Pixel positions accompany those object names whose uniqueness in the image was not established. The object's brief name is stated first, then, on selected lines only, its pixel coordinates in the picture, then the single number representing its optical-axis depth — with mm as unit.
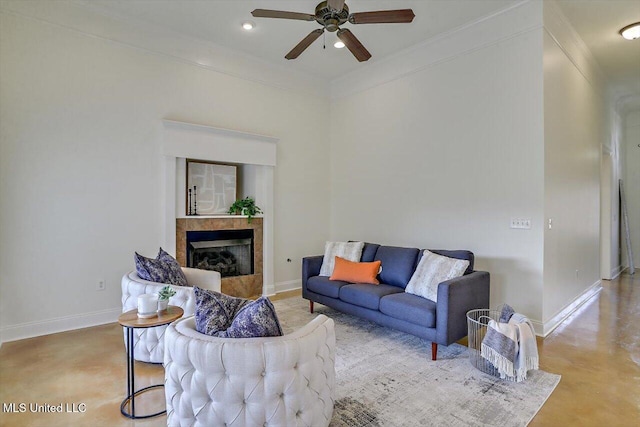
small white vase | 2199
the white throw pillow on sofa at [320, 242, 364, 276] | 4195
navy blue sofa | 2857
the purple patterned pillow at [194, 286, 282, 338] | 1620
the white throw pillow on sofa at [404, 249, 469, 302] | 3176
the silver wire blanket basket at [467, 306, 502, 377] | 2660
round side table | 2098
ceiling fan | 2777
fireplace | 4461
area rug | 2102
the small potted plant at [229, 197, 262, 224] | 4934
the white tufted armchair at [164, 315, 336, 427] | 1516
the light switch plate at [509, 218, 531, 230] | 3510
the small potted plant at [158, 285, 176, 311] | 2297
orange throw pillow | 3854
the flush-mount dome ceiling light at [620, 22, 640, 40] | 3920
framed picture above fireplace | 4605
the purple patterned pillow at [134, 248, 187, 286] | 2953
